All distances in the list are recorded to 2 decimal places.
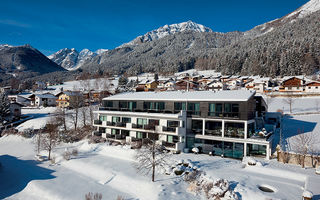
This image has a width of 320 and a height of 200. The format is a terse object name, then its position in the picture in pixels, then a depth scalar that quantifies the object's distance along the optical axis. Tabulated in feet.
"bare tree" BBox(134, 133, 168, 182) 67.15
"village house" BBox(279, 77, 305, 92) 226.17
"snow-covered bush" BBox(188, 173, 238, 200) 49.96
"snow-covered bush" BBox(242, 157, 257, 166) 66.32
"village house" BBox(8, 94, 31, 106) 277.33
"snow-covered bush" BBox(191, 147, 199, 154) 83.00
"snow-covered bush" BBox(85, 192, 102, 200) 51.63
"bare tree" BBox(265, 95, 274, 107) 173.30
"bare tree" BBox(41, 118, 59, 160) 102.52
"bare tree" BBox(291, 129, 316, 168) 65.16
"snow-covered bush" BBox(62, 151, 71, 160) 91.28
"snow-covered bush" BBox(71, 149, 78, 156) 95.71
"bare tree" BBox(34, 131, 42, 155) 103.45
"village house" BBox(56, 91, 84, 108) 232.08
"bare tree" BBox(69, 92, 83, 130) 162.81
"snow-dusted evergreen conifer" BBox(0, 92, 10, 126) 163.69
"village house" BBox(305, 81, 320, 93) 207.62
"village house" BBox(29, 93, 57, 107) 253.24
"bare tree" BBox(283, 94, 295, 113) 171.89
